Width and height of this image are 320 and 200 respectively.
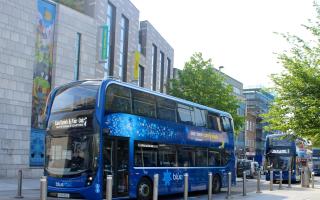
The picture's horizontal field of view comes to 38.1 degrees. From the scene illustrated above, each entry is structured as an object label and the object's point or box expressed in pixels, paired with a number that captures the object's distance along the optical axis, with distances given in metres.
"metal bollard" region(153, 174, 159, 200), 12.83
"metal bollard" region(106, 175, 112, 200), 10.90
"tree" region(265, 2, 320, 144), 16.09
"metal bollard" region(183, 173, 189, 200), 14.42
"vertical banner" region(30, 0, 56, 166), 27.53
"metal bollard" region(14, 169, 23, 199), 15.39
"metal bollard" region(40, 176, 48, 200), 9.98
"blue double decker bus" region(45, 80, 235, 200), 13.59
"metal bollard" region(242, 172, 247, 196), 19.17
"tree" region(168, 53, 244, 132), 36.62
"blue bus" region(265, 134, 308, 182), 32.31
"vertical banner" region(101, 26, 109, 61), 33.19
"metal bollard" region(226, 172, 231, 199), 18.01
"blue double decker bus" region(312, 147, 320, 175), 50.25
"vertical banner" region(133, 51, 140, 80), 39.91
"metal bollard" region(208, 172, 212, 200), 15.94
